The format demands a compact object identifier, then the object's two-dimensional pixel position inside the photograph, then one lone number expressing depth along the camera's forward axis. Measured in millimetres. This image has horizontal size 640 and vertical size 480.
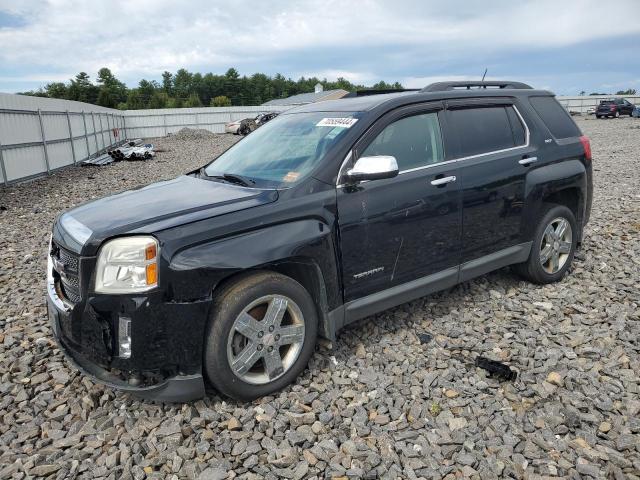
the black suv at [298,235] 2730
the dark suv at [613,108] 40062
